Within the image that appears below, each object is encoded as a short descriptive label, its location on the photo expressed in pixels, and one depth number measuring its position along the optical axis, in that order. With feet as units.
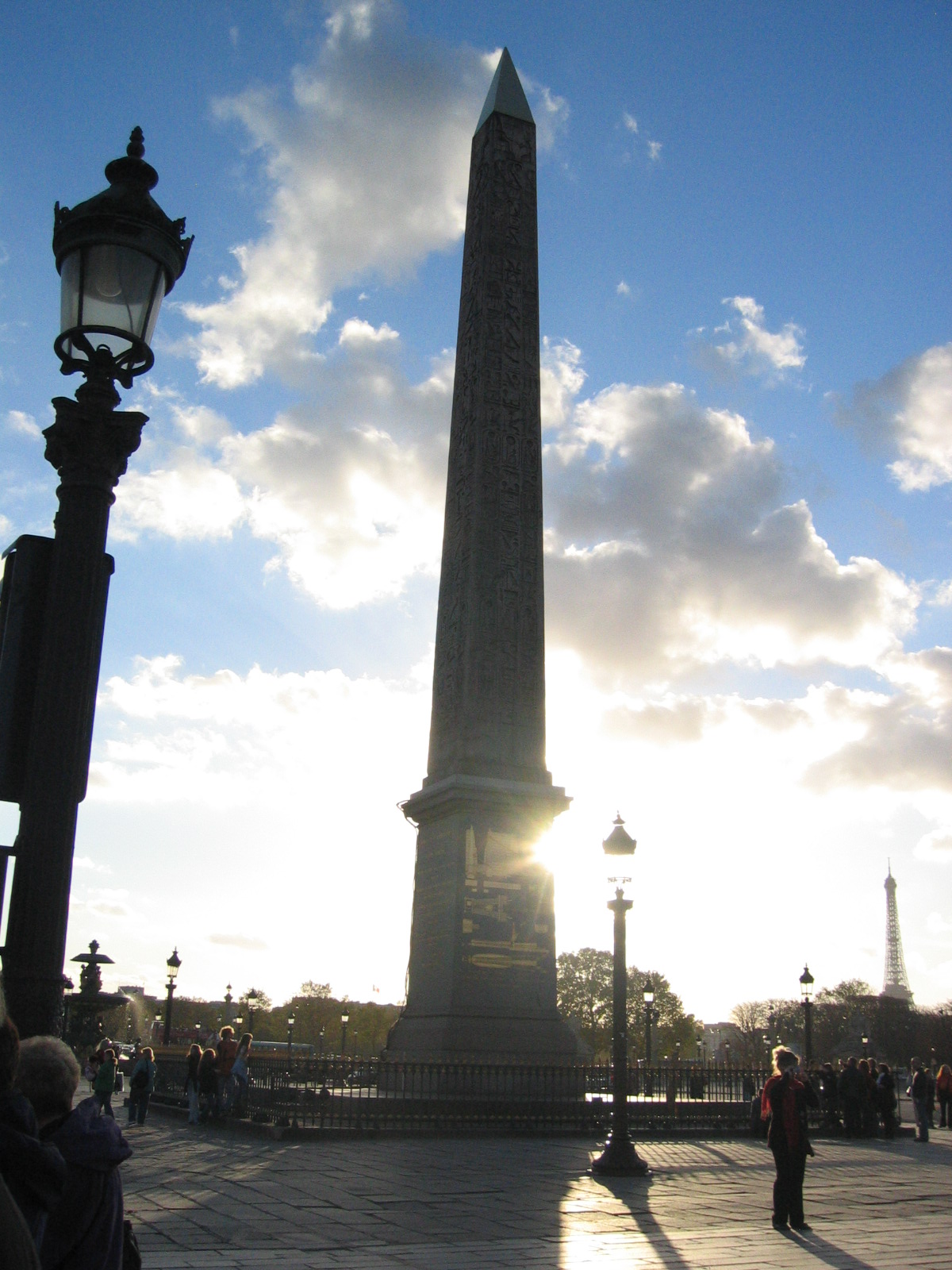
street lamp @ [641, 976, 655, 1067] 111.77
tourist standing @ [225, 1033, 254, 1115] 62.54
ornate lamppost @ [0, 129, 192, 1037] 10.57
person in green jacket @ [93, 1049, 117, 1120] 56.80
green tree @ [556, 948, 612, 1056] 280.31
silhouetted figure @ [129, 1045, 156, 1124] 64.39
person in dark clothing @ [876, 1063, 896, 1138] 73.61
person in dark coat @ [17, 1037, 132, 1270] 10.31
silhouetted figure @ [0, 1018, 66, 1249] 8.61
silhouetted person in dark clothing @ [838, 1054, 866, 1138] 71.46
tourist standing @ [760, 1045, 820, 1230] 32.55
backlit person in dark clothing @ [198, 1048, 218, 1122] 63.98
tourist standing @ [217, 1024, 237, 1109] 63.10
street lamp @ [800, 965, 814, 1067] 92.99
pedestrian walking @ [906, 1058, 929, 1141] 72.02
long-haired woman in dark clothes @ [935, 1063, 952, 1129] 91.09
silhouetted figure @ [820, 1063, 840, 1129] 74.84
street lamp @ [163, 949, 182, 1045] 115.24
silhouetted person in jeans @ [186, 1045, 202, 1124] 62.85
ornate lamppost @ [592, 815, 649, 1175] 43.78
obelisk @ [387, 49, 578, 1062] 69.21
